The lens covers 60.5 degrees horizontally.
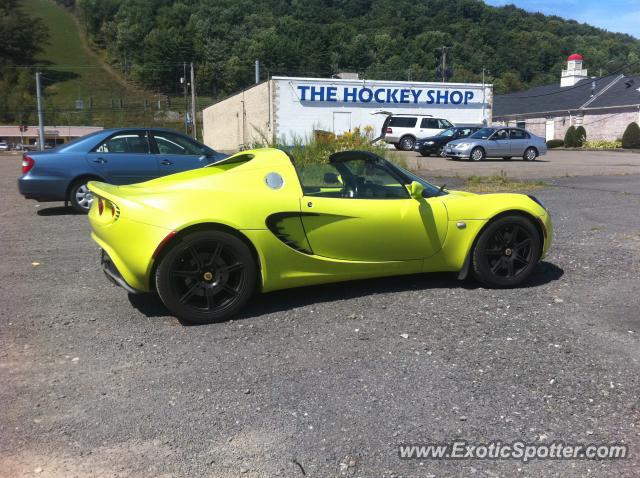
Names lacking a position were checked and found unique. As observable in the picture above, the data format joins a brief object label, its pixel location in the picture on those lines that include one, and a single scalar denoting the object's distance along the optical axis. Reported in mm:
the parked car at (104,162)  8953
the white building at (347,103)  32781
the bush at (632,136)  38375
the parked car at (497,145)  23047
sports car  4043
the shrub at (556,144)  45094
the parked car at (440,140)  26047
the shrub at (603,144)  40375
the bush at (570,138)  43250
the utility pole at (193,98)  51906
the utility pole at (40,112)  51625
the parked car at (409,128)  29203
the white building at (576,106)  43531
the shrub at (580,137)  42938
